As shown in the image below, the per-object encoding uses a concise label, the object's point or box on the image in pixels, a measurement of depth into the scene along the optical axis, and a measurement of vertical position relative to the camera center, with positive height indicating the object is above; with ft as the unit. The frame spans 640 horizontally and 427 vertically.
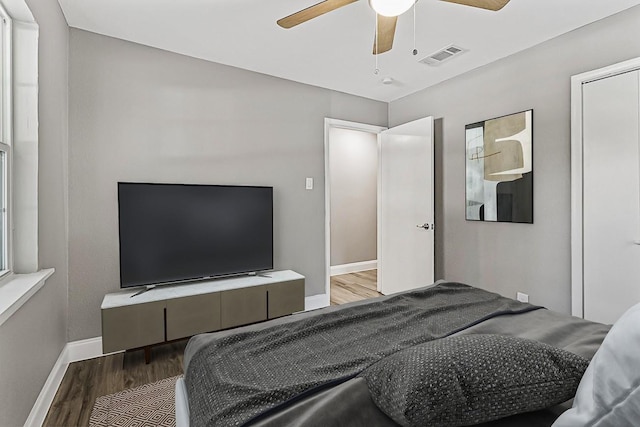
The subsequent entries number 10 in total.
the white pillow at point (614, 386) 1.97 -1.09
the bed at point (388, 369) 2.59 -1.71
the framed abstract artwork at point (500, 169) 9.73 +1.25
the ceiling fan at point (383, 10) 5.69 +3.76
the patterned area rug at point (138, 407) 6.17 -3.86
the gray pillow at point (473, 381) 2.51 -1.35
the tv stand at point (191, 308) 8.03 -2.58
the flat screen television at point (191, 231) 8.80 -0.58
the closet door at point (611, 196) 7.73 +0.32
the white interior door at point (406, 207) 11.96 +0.11
